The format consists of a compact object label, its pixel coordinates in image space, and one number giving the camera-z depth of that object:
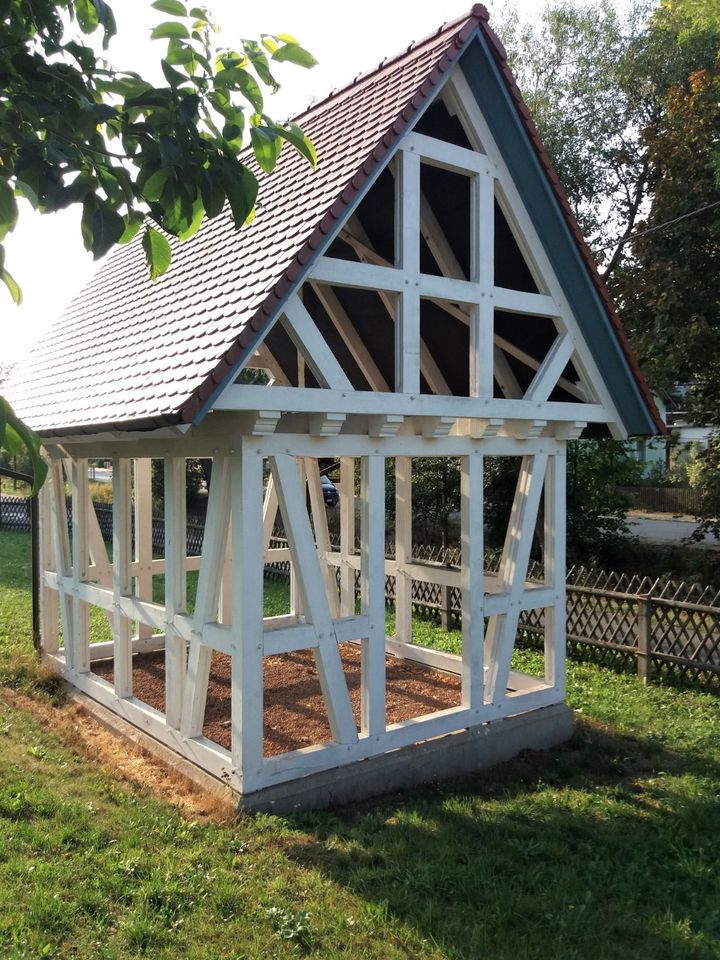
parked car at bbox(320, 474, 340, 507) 27.84
